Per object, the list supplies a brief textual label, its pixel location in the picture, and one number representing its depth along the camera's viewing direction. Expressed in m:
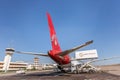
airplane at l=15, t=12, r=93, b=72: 13.21
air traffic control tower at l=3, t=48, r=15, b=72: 51.66
